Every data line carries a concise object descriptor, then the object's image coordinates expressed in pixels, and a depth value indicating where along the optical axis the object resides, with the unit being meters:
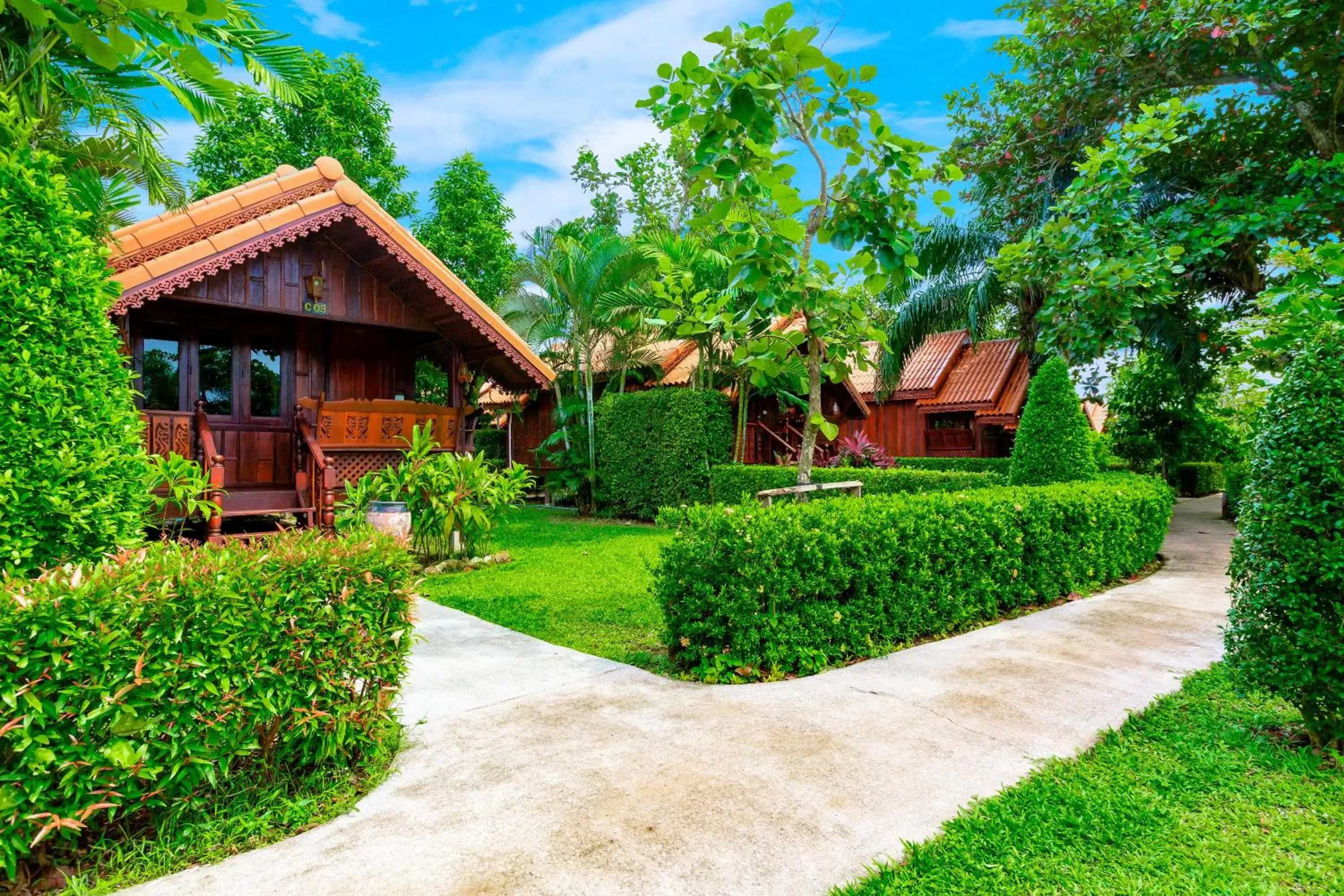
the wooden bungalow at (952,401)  21.42
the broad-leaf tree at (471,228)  23.75
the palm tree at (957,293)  16.97
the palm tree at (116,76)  1.88
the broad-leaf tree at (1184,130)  10.60
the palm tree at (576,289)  15.09
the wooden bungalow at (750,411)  19.38
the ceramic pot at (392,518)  9.39
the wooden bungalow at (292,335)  9.37
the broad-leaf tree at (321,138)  20.80
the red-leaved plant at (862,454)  17.34
